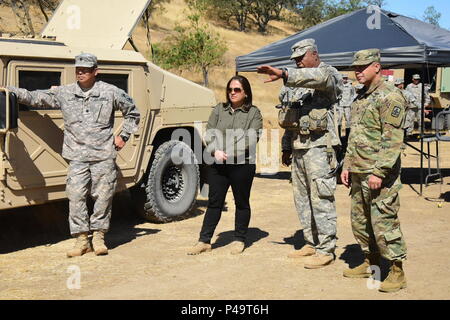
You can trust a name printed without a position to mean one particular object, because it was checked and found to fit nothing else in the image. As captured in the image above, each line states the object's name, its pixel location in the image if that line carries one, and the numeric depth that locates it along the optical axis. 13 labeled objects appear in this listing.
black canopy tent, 9.63
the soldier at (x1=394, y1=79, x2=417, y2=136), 11.55
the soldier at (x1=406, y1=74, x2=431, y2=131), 15.60
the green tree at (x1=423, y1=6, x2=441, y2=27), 56.56
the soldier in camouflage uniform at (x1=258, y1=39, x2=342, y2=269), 5.28
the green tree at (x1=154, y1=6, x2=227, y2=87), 25.00
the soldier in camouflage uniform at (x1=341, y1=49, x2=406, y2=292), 4.50
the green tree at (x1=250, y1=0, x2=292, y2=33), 45.44
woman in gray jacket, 5.75
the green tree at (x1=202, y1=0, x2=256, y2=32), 43.38
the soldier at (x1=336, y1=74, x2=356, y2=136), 11.93
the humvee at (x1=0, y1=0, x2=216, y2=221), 5.57
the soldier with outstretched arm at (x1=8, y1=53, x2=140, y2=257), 5.75
